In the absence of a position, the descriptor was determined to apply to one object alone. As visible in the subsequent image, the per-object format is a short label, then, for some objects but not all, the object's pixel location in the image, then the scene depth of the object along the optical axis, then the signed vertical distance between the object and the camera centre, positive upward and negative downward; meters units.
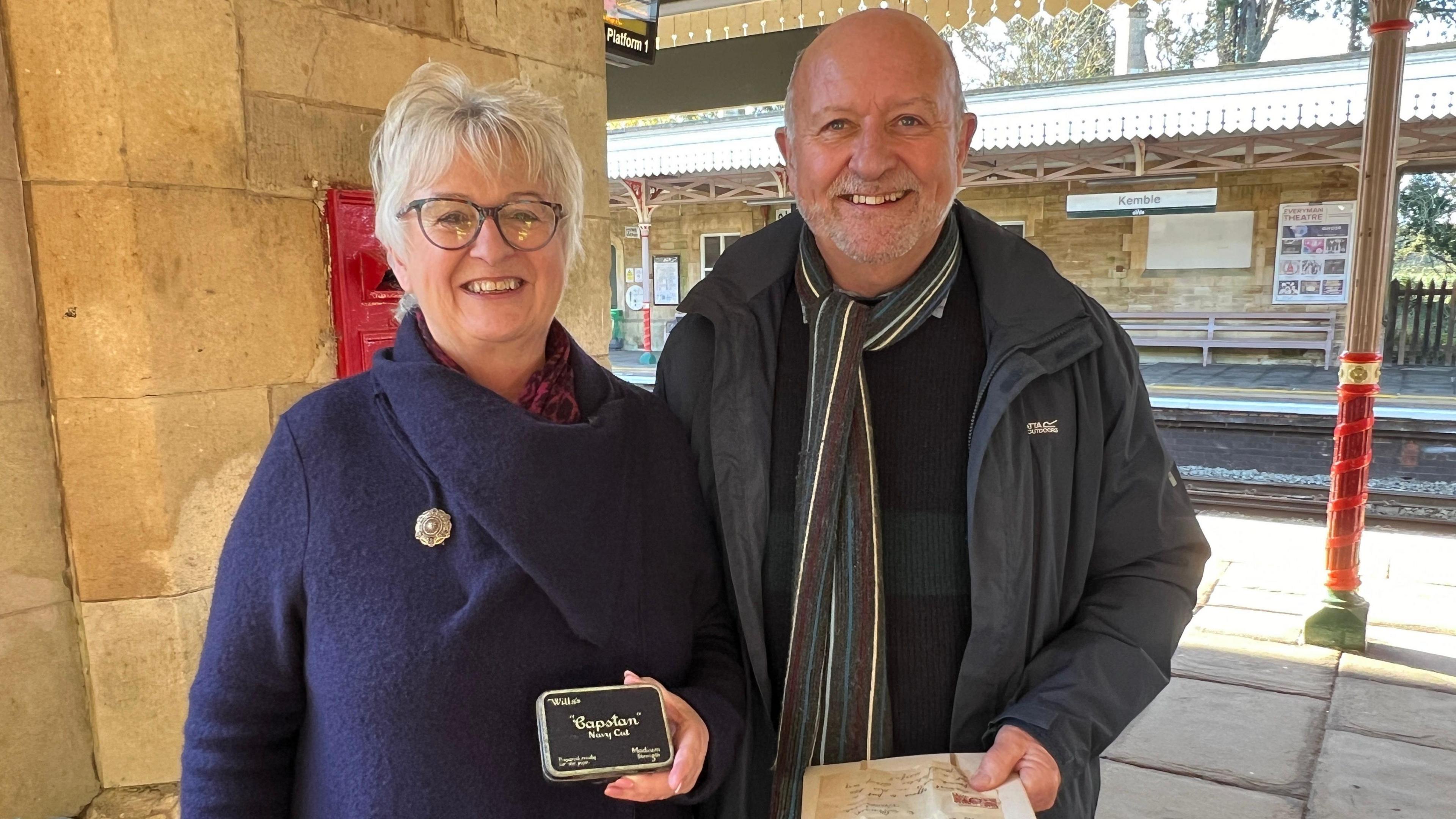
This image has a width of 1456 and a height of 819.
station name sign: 14.34 +1.40
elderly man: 1.52 -0.31
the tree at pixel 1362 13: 22.50 +6.96
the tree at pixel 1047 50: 29.05 +7.80
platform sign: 3.44 +1.01
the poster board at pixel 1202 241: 15.25 +0.82
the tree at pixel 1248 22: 25.91 +7.72
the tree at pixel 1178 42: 28.02 +7.62
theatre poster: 14.53 +0.57
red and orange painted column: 4.14 -0.25
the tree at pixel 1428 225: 20.38 +1.40
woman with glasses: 1.19 -0.35
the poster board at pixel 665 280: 20.34 +0.32
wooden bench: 14.57 -0.69
